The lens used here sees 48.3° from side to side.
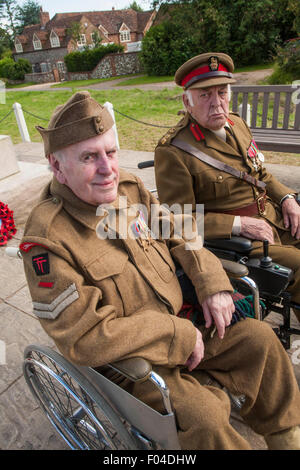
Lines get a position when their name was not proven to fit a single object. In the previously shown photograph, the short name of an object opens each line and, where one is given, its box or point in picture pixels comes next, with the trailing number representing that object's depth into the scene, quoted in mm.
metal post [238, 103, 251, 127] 4538
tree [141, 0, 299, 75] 17828
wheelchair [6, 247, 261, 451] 1218
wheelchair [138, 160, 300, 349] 1778
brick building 40719
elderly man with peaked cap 2096
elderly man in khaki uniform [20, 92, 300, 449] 1244
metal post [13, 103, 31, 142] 8023
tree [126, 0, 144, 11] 54000
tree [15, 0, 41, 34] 61656
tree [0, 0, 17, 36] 57512
